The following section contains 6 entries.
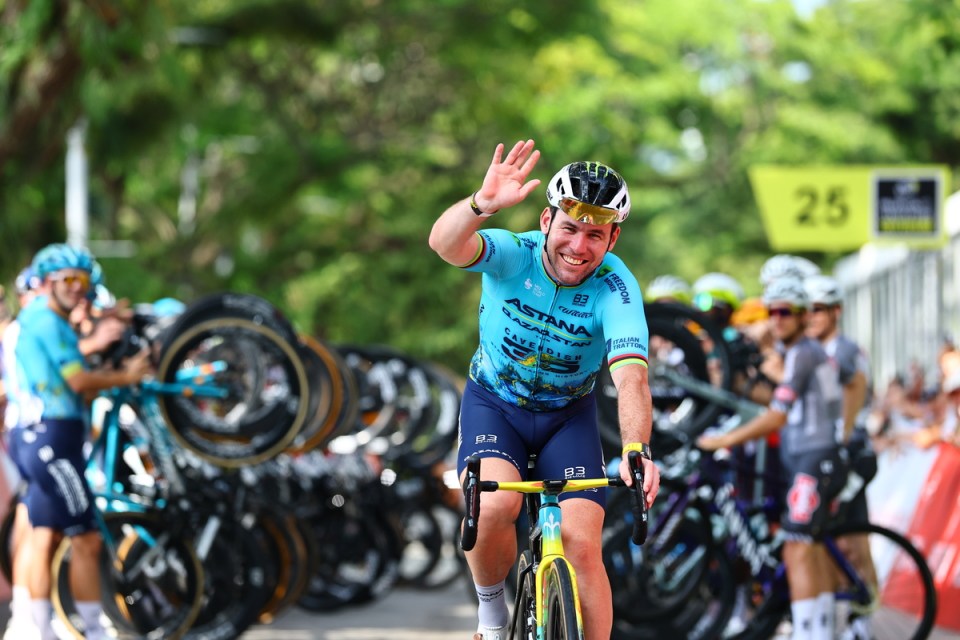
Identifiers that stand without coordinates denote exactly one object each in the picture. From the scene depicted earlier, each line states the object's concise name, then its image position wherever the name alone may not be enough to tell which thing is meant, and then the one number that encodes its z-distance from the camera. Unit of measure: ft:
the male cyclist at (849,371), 65.77
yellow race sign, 135.44
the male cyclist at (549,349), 40.04
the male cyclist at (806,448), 61.52
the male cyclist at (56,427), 58.95
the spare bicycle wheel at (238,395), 65.67
